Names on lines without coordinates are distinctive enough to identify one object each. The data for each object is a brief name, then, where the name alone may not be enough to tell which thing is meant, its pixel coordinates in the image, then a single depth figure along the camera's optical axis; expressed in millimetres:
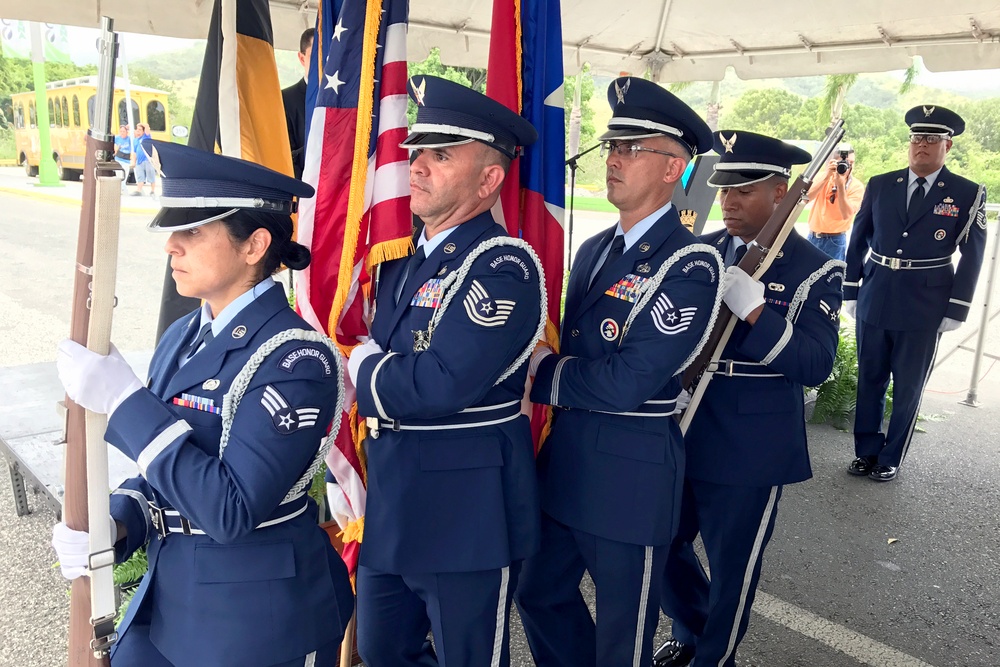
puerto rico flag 2711
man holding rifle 2713
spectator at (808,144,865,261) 8305
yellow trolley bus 21641
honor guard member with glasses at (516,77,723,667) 2223
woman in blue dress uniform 1485
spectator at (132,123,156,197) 18453
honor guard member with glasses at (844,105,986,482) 5031
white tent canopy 4156
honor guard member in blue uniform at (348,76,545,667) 2002
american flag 2391
